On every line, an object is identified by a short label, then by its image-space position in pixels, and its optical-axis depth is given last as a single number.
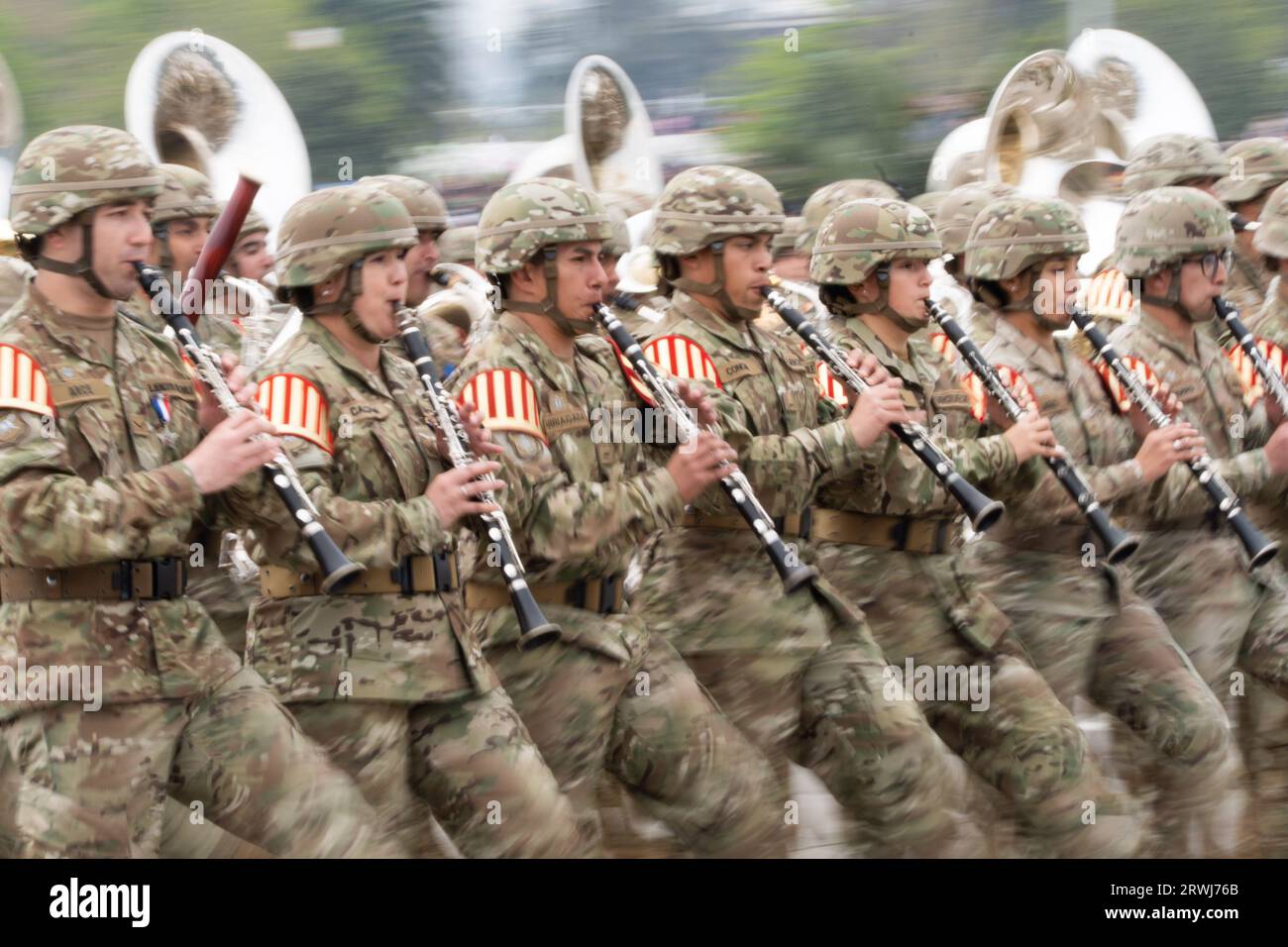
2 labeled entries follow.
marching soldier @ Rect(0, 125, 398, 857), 10.46
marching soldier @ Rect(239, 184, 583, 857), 11.35
